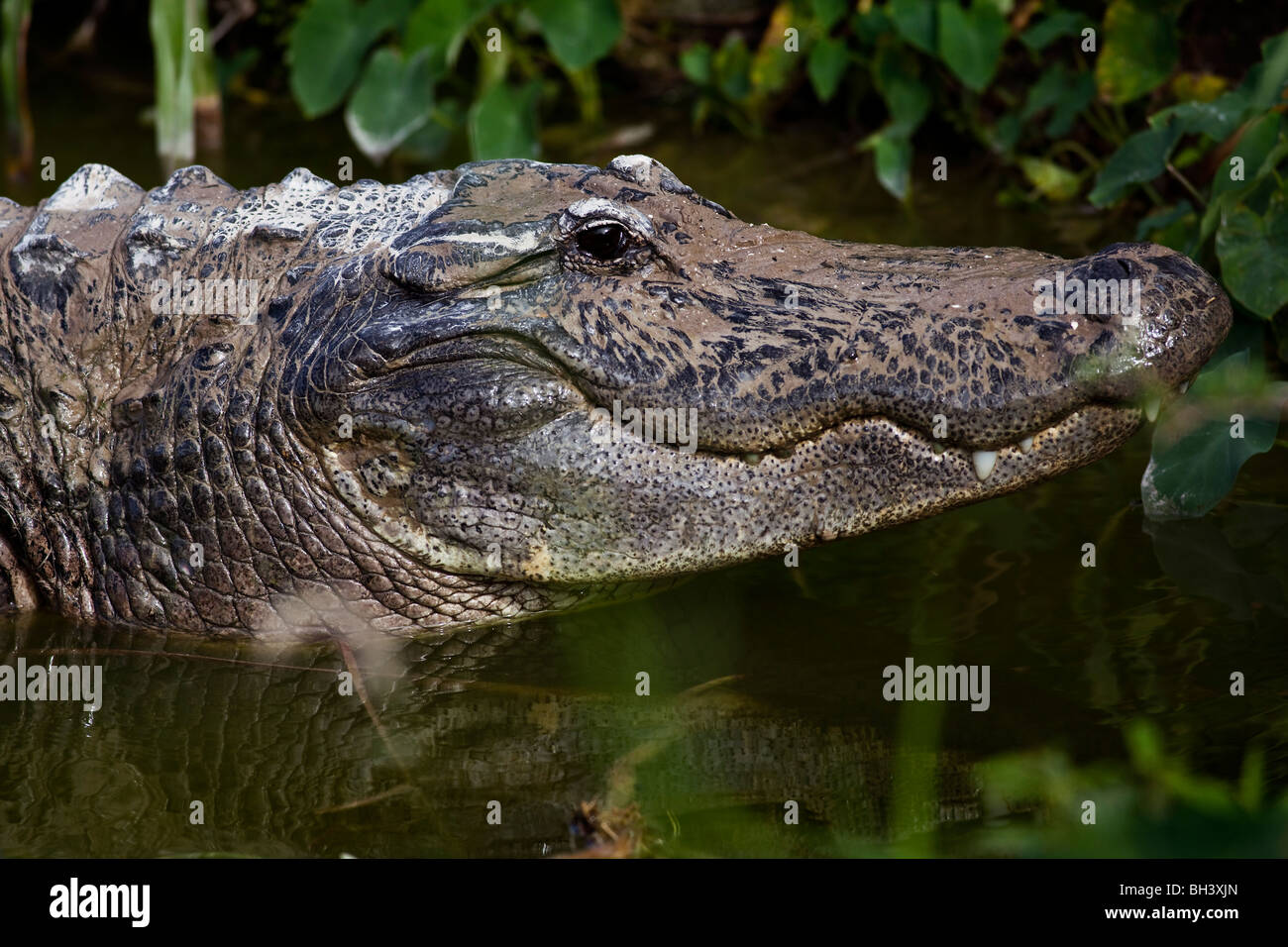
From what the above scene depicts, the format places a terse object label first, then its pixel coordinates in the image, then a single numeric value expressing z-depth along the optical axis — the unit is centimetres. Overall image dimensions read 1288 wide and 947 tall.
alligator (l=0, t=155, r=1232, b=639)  323
